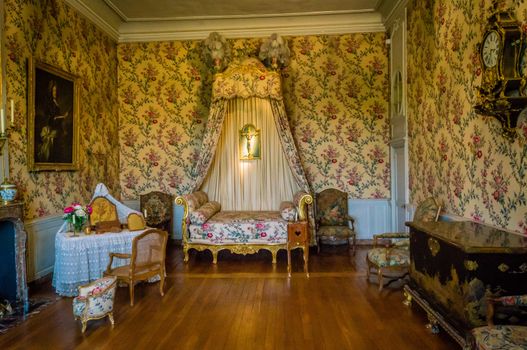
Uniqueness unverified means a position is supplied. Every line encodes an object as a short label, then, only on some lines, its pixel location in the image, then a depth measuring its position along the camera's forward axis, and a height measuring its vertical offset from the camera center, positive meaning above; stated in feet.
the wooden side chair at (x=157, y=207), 22.95 -1.70
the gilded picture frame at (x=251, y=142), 22.44 +2.10
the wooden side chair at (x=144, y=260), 13.26 -2.95
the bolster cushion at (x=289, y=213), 18.58 -1.74
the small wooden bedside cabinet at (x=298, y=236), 17.35 -2.67
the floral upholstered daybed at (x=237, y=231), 18.71 -2.62
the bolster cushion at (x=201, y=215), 18.92 -1.82
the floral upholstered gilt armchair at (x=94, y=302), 11.32 -3.66
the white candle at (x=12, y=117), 12.94 +2.34
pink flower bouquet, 14.76 -1.41
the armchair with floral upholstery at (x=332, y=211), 22.17 -1.99
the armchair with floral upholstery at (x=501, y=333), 6.89 -2.98
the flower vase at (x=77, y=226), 14.88 -1.82
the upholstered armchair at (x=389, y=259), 14.12 -3.12
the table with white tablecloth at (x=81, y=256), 14.12 -2.88
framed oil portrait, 15.55 +2.72
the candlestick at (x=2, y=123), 12.84 +1.93
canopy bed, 18.90 +0.22
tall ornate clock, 9.42 +2.63
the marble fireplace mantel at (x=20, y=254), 12.97 -2.53
